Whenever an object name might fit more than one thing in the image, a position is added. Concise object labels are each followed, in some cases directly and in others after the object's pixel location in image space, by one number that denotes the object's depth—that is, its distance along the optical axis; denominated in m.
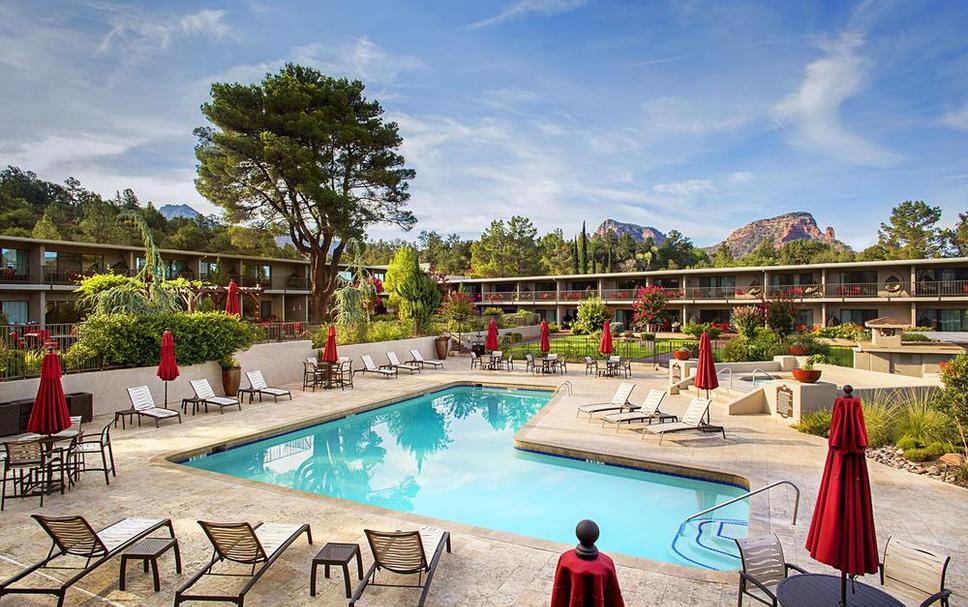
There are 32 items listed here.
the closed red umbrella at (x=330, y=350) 17.00
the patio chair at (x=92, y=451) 7.80
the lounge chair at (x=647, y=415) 11.48
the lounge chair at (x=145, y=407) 11.70
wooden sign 12.18
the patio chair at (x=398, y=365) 20.85
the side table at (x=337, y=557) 4.77
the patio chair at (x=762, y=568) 4.55
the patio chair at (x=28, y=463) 7.07
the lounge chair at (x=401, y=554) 4.78
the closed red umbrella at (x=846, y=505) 3.97
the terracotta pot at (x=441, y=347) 25.75
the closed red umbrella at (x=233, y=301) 16.66
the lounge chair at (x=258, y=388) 14.88
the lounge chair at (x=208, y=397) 13.30
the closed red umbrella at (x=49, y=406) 7.48
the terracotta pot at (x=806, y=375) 11.90
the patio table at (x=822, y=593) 3.87
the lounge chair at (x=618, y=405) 12.69
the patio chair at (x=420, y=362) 22.11
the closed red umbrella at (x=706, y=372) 11.67
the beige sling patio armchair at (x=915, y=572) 4.03
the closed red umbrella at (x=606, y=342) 19.61
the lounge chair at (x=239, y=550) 4.61
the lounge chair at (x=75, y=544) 4.62
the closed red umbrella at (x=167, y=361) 11.99
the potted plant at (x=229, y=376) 15.48
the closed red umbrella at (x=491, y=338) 22.53
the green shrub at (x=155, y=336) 12.88
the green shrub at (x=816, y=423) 10.85
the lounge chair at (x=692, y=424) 10.61
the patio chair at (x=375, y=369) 19.83
